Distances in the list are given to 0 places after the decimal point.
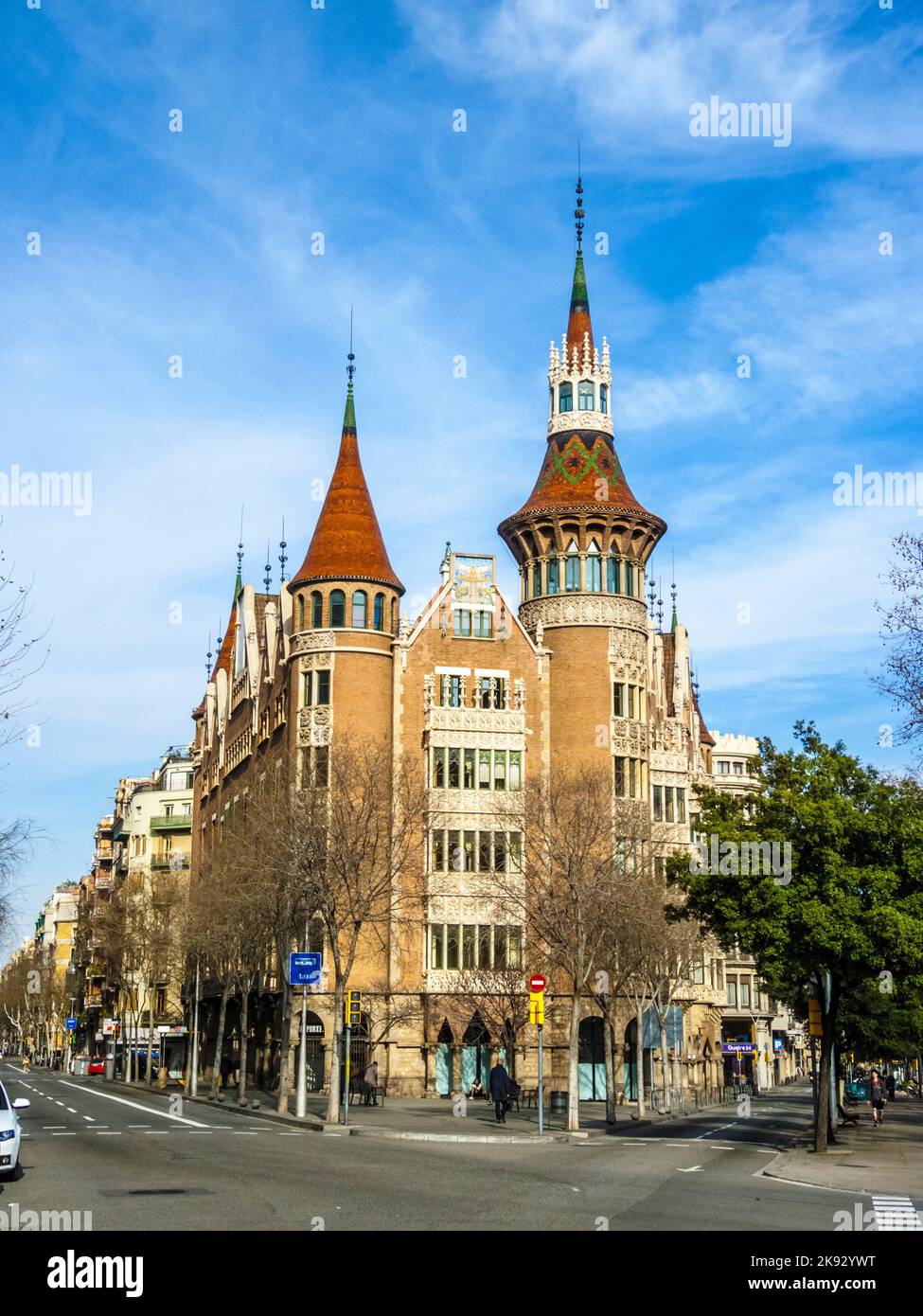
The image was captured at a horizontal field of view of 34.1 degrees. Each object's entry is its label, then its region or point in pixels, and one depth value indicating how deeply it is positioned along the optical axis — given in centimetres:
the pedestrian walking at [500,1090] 3978
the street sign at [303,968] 3712
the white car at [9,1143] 1950
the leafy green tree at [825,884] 3200
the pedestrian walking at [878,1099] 4891
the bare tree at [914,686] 2677
